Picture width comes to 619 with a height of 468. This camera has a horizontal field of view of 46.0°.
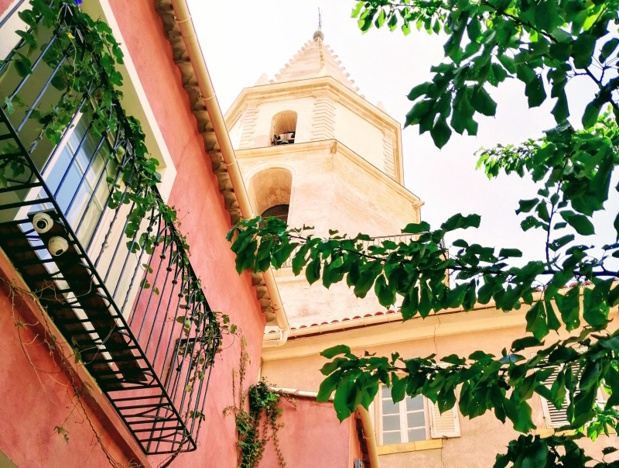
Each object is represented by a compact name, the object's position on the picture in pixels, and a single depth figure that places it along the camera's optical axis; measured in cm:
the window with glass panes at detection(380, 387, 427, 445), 1188
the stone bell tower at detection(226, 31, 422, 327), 1845
